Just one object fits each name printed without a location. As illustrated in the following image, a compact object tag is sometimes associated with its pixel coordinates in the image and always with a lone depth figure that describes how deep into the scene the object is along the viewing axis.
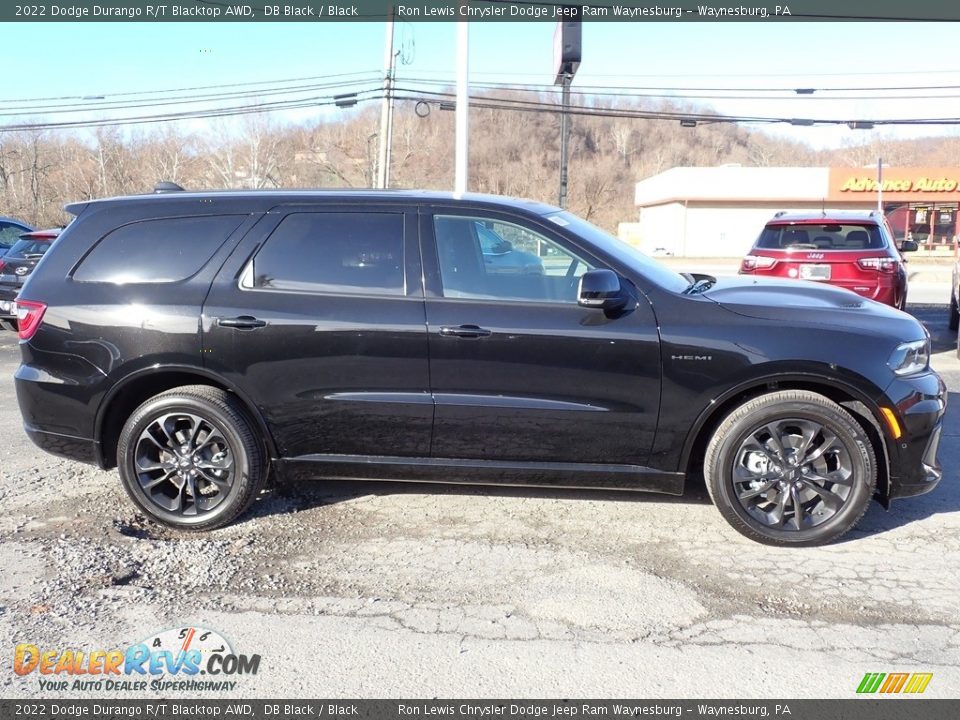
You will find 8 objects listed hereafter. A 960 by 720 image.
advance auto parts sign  44.88
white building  46.34
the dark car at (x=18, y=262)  11.65
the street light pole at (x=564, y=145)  23.50
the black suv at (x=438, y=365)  4.21
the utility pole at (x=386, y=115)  23.67
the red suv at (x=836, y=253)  9.10
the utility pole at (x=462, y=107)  13.97
